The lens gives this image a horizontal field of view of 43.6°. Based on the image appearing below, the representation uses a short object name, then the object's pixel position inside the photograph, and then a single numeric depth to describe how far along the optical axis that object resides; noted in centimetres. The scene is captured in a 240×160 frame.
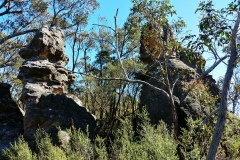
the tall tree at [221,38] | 348
